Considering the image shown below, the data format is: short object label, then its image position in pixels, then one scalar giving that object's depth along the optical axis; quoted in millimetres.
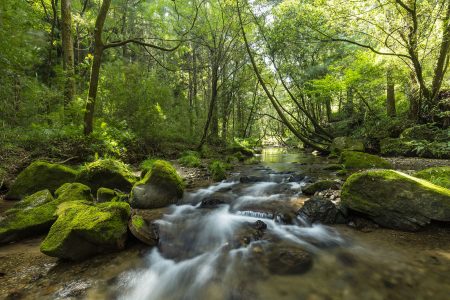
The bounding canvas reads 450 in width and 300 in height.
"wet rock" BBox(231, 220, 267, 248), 4341
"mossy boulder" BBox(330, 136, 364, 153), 13241
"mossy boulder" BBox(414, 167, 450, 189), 5312
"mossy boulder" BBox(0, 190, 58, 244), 3996
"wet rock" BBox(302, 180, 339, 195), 6574
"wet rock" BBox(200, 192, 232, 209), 6246
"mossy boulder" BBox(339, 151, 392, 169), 8966
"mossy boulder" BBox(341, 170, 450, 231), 4199
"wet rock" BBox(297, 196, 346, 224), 4992
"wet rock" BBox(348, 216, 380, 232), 4617
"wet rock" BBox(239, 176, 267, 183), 8609
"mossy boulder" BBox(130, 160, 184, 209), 5793
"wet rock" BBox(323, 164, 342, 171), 9736
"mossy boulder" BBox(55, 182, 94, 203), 4842
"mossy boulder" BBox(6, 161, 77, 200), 5832
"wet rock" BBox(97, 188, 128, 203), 5371
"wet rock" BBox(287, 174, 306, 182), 8434
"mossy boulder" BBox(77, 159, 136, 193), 6285
